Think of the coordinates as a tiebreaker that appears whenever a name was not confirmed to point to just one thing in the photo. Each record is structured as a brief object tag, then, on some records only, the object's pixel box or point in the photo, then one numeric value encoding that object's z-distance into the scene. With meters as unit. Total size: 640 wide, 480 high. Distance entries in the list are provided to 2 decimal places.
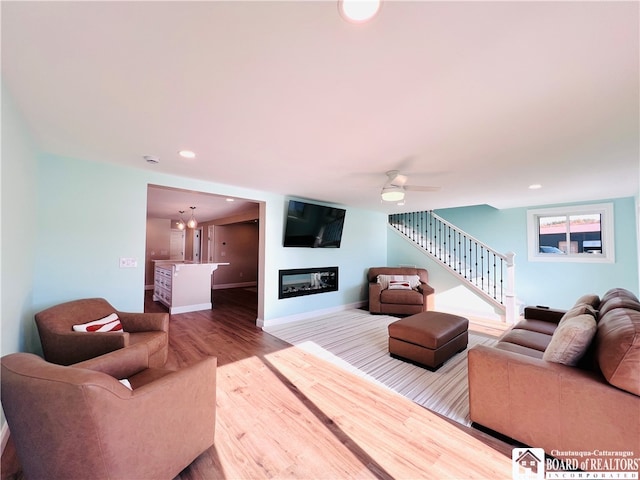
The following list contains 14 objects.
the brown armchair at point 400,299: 5.02
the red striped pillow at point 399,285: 5.30
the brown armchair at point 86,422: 1.08
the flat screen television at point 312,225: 4.59
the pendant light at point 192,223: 6.35
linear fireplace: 4.70
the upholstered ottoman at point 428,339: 2.82
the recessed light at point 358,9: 0.96
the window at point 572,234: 4.85
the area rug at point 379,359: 2.29
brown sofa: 1.41
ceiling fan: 2.89
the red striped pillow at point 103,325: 2.19
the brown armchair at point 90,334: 2.02
